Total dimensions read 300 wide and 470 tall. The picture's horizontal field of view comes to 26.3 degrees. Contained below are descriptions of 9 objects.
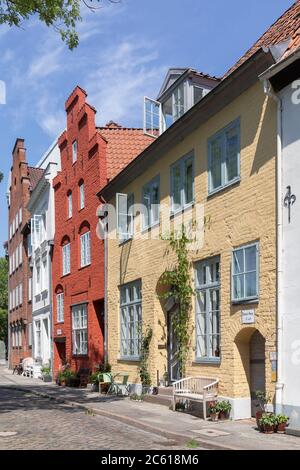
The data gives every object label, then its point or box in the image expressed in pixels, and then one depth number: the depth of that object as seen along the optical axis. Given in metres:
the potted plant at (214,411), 13.00
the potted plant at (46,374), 29.00
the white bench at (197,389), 13.37
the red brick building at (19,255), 38.47
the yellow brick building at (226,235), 12.24
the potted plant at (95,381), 21.16
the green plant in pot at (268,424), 11.00
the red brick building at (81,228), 23.19
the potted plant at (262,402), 11.45
